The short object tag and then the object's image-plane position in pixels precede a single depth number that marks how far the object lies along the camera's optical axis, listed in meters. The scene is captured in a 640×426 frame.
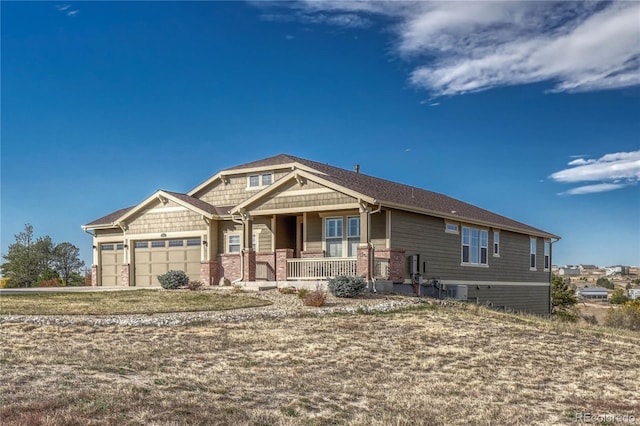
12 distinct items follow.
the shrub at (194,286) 23.88
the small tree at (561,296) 43.06
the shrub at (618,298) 62.59
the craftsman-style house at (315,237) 22.95
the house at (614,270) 141.80
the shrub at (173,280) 25.09
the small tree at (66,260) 39.22
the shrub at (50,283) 32.25
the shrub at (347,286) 19.94
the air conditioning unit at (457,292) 26.25
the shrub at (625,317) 31.79
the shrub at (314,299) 18.17
